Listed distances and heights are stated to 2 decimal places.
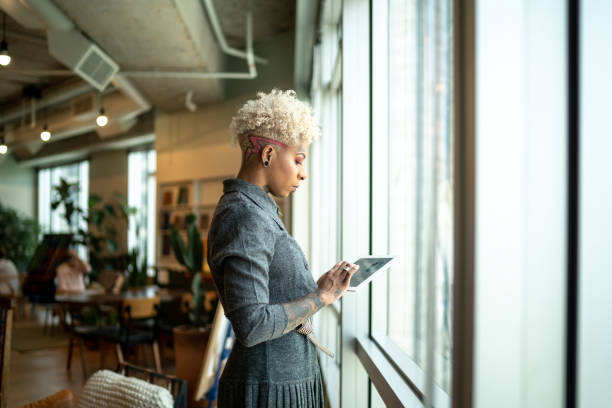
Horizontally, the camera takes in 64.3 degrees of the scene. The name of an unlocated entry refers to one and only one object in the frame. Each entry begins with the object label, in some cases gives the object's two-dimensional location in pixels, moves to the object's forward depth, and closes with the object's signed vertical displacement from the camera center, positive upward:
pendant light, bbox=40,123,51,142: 6.52 +0.90
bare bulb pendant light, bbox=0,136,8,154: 5.66 +0.65
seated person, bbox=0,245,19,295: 8.20 -1.32
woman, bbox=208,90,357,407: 1.19 -0.18
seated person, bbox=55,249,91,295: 7.50 -1.13
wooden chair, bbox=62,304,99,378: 5.41 -1.48
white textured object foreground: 1.79 -0.74
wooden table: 5.49 -1.12
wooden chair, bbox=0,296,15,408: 2.61 -0.72
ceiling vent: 4.96 +1.56
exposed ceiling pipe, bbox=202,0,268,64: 5.14 +2.04
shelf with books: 7.66 -0.05
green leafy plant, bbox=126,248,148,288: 7.97 -1.21
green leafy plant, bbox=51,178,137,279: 9.88 -0.34
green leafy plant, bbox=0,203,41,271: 13.69 -0.99
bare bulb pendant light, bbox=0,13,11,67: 4.49 +1.35
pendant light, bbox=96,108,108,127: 6.25 +1.07
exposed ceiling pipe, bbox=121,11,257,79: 5.83 +1.59
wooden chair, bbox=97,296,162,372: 5.11 -1.43
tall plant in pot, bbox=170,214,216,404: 4.57 -1.24
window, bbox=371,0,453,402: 0.95 +0.06
